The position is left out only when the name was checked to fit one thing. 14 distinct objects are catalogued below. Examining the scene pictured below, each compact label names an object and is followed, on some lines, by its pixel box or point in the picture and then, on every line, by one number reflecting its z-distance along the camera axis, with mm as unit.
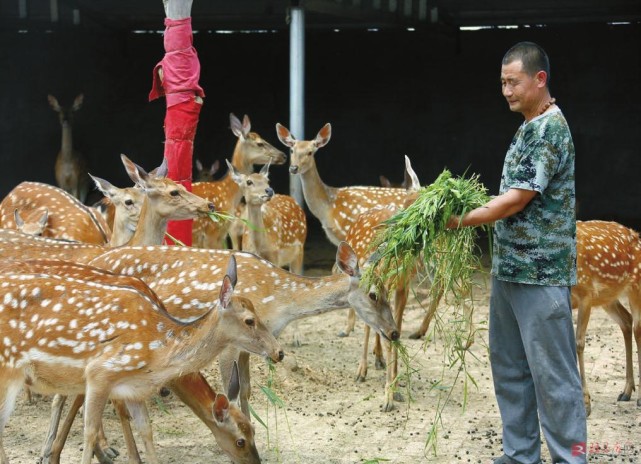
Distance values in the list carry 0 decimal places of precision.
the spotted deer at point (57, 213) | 7684
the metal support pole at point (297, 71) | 9703
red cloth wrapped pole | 6910
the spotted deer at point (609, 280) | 6613
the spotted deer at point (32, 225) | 7375
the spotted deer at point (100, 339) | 4699
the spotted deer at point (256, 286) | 5641
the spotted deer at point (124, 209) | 7508
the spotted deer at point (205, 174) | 12453
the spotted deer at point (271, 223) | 8711
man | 4547
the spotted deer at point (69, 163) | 13555
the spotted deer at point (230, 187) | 9555
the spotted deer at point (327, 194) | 9594
